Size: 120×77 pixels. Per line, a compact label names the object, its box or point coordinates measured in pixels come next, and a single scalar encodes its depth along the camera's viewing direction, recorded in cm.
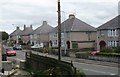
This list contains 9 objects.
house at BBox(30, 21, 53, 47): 4415
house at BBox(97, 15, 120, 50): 2679
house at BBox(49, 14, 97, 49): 3325
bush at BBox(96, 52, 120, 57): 1807
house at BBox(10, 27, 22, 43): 5678
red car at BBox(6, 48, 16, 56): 2459
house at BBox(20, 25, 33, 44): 5209
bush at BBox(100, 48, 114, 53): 2232
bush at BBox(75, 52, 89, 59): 2105
